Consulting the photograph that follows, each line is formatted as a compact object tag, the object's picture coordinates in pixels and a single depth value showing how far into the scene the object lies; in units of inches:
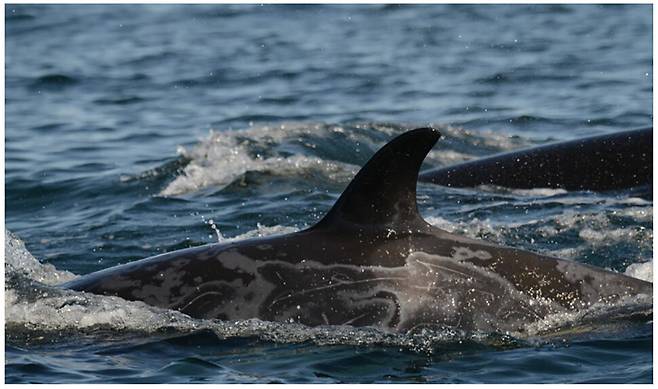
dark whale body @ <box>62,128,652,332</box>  670.5
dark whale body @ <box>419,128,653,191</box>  1091.9
